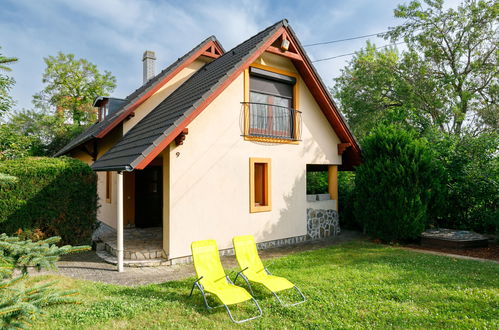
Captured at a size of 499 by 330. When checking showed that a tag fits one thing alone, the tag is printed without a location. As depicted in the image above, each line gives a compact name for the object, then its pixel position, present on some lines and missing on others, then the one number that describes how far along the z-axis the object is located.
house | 7.91
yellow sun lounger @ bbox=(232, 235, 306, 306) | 5.27
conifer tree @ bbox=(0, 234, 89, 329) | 2.04
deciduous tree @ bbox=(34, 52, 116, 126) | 31.57
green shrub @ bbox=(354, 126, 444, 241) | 9.72
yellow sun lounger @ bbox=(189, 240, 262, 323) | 4.71
